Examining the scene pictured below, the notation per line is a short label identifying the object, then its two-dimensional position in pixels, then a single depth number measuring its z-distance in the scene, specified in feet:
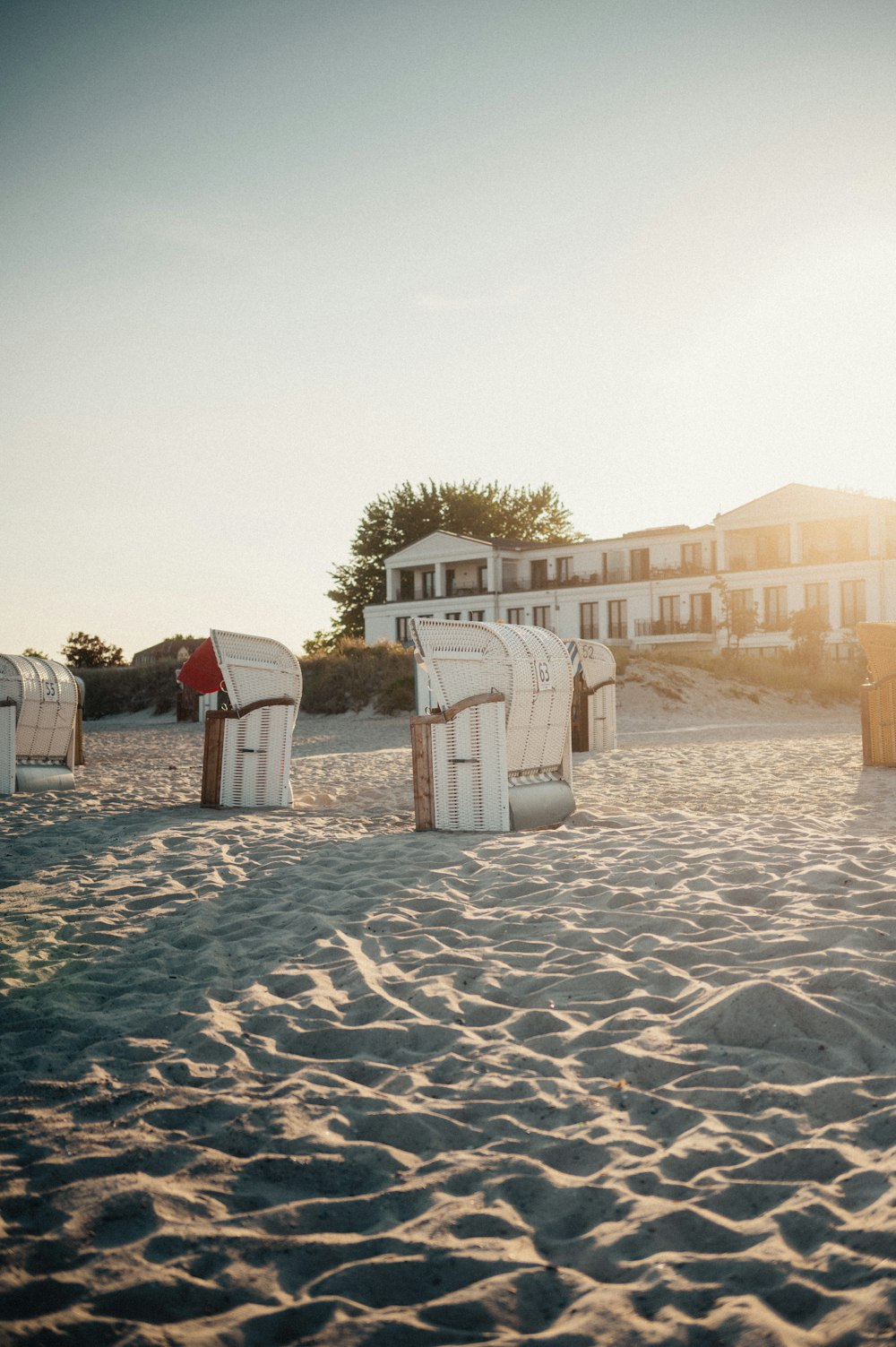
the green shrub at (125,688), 122.21
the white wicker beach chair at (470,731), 26.07
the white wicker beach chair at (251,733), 31.65
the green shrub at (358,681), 90.74
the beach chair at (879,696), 38.50
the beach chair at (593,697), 50.72
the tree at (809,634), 113.50
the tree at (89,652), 198.94
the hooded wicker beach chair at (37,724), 35.94
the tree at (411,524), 206.49
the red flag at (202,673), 41.04
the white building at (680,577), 149.28
